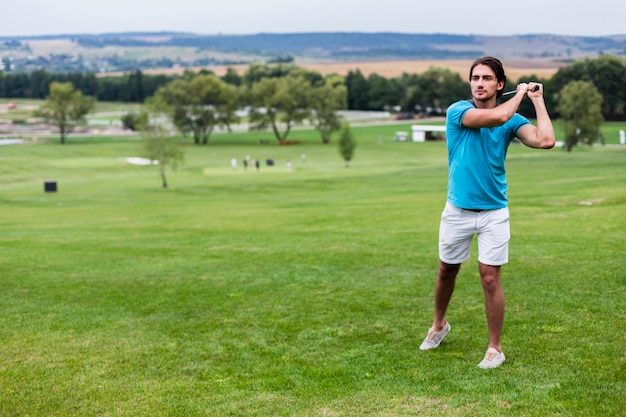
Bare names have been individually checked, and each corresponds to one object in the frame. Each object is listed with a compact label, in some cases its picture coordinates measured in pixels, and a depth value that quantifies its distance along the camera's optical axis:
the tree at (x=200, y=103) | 113.94
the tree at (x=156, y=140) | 57.59
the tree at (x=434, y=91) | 114.88
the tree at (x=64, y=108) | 117.31
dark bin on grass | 50.62
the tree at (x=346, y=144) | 72.69
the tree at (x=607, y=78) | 55.94
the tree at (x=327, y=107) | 111.38
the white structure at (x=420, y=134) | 101.12
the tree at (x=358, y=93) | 156.75
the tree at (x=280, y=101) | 113.88
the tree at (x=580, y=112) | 61.56
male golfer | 6.43
